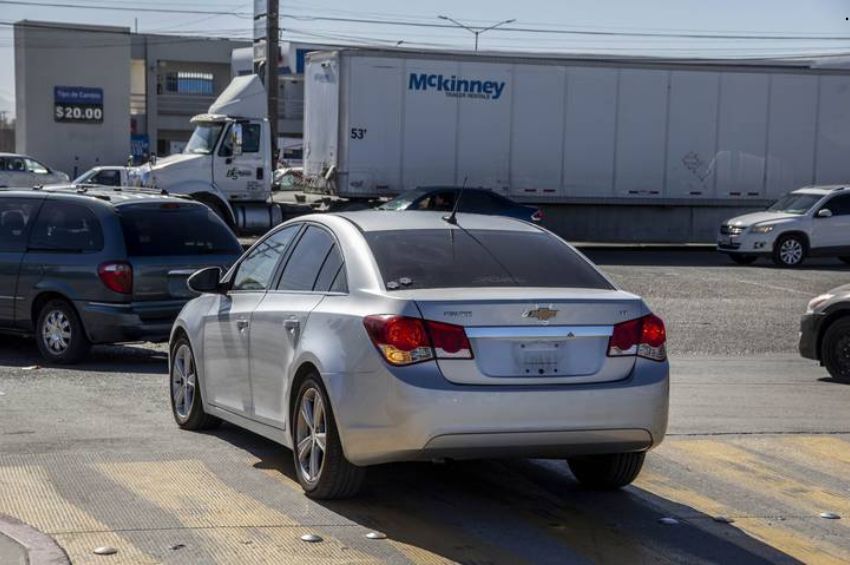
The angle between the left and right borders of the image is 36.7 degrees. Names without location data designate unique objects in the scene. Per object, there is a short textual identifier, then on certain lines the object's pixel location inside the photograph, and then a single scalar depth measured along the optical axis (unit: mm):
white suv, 26422
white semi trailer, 28797
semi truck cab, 27484
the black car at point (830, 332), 12211
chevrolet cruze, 6246
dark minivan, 12078
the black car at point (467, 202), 26266
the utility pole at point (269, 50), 33219
